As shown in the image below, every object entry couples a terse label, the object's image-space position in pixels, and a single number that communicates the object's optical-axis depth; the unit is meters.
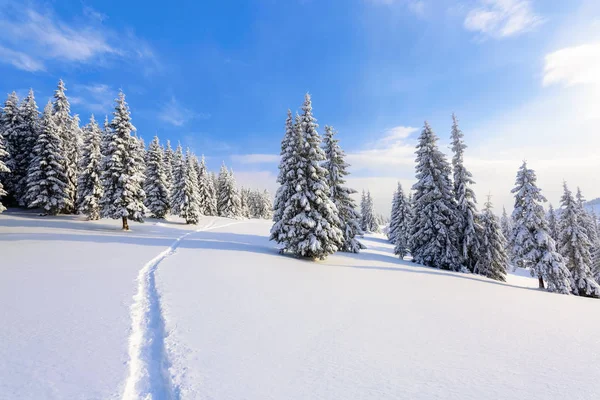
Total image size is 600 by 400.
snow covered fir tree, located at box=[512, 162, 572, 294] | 22.78
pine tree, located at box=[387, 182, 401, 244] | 54.75
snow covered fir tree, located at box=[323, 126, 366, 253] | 27.50
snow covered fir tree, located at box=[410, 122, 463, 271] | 25.00
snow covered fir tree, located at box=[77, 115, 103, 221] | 32.59
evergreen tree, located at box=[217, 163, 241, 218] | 69.19
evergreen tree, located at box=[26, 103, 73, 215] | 32.72
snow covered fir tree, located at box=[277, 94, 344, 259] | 19.95
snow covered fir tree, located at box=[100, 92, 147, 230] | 27.84
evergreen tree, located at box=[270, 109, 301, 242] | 21.42
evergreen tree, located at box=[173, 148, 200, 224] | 43.81
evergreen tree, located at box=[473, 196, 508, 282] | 25.83
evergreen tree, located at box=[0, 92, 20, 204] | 37.53
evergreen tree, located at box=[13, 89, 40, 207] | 37.50
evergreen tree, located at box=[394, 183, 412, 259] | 50.12
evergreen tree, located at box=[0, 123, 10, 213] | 20.69
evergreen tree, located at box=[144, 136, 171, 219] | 45.53
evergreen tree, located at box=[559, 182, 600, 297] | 27.12
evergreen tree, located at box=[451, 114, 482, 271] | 25.64
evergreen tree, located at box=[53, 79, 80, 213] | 35.88
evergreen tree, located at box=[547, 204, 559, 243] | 38.47
